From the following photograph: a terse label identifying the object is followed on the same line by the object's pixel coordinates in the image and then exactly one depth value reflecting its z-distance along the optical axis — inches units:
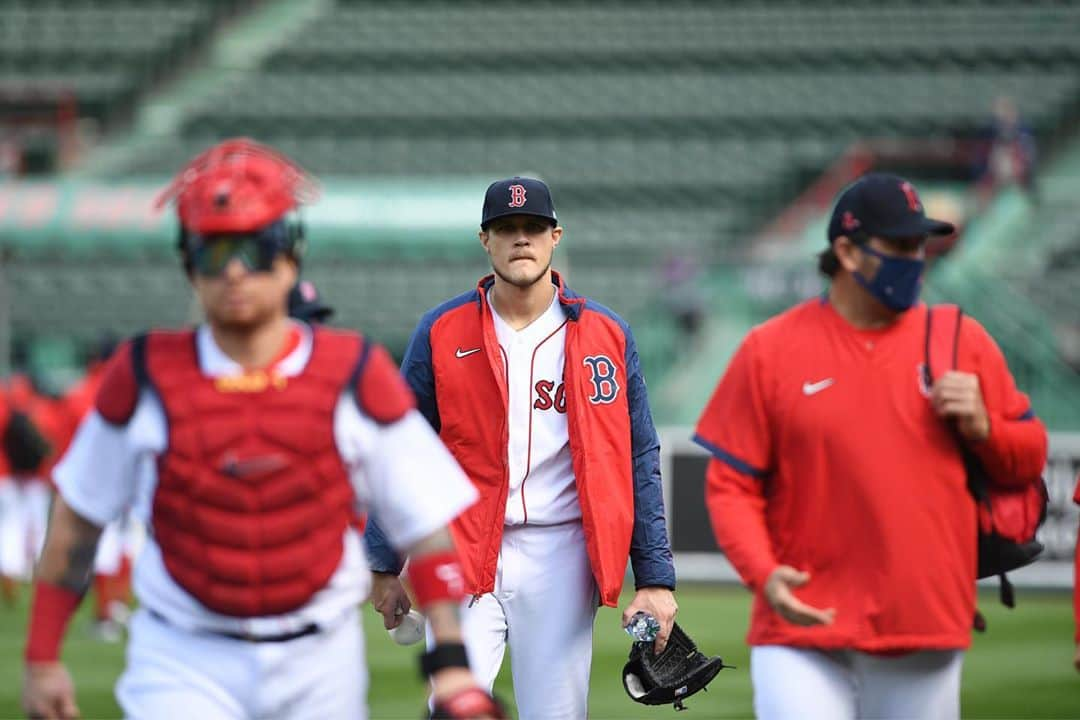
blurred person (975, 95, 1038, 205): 2007.9
